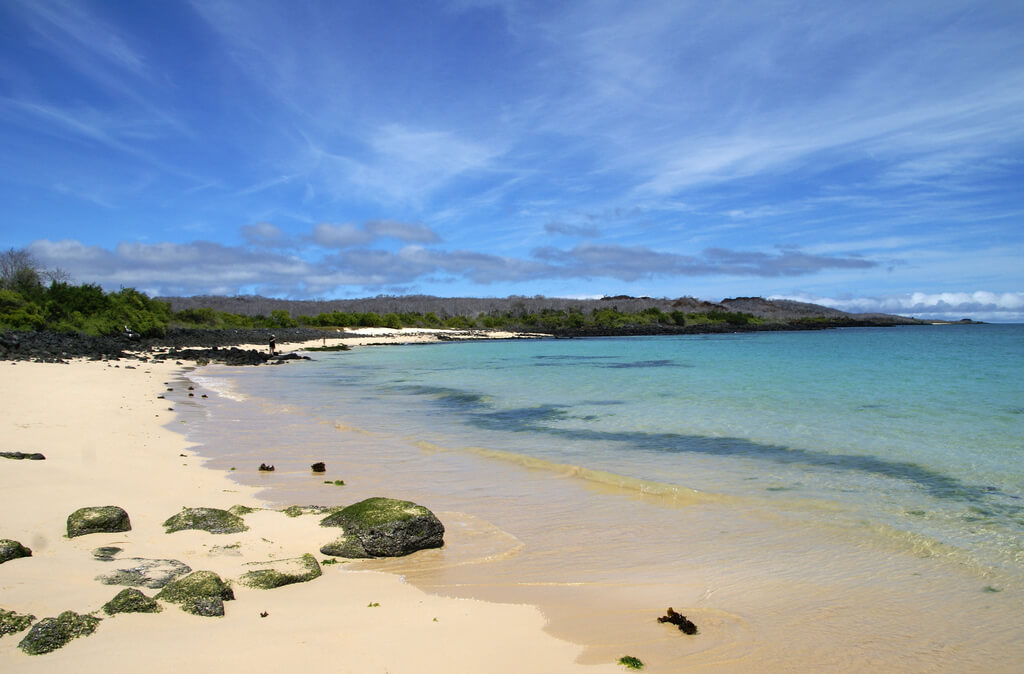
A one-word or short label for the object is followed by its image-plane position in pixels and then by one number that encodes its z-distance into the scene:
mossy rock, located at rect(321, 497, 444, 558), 5.26
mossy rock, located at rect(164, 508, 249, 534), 5.50
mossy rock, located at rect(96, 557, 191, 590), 4.15
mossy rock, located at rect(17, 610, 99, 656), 3.16
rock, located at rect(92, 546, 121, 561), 4.60
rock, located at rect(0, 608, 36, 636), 3.32
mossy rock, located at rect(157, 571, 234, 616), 3.78
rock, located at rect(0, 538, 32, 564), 4.28
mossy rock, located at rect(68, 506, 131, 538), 5.06
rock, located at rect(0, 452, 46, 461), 7.22
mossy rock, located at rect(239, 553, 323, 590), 4.37
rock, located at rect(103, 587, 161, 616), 3.65
